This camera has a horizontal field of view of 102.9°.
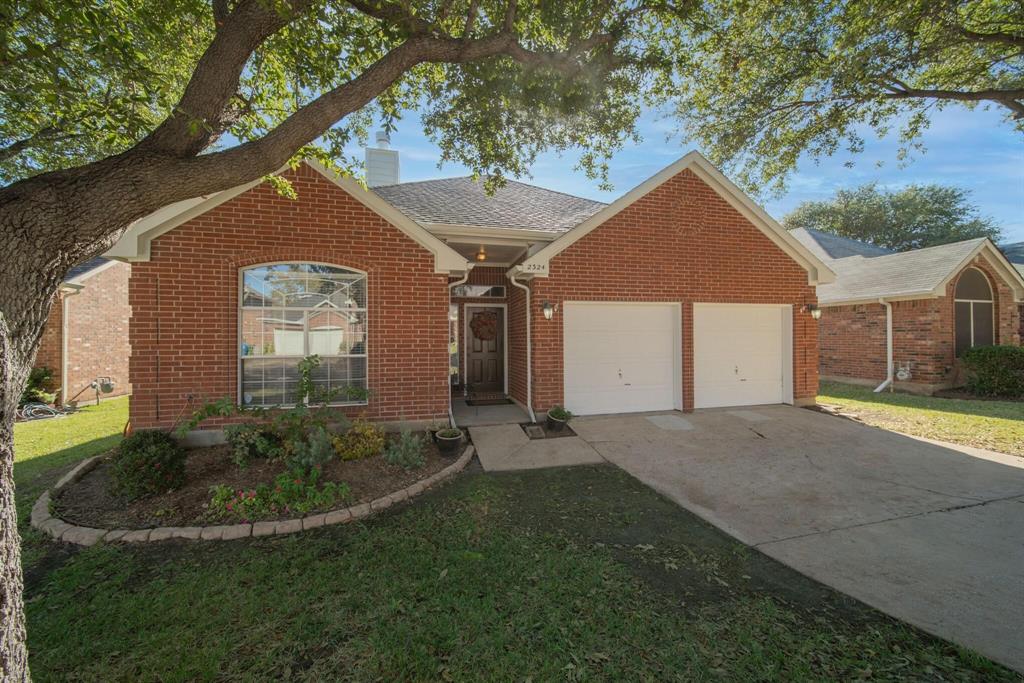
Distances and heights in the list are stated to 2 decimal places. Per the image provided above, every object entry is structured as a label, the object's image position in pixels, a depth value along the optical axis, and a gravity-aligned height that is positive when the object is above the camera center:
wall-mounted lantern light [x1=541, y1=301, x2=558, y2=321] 7.96 +0.57
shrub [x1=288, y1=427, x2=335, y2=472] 5.24 -1.45
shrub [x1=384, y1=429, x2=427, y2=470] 5.61 -1.57
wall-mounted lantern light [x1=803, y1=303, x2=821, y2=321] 9.67 +0.63
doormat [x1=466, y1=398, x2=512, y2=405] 9.91 -1.53
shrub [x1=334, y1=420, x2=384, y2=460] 5.80 -1.47
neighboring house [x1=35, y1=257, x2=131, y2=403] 11.57 +0.36
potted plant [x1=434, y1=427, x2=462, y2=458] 6.20 -1.56
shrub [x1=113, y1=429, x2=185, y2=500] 4.60 -1.41
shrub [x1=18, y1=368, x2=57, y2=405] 10.68 -1.18
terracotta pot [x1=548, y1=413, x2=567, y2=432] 7.52 -1.59
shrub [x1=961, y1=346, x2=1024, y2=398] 10.98 -1.00
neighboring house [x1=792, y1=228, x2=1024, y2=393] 11.98 +0.68
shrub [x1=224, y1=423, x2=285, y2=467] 5.53 -1.41
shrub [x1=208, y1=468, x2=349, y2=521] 4.35 -1.74
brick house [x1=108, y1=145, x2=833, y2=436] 6.23 +0.80
